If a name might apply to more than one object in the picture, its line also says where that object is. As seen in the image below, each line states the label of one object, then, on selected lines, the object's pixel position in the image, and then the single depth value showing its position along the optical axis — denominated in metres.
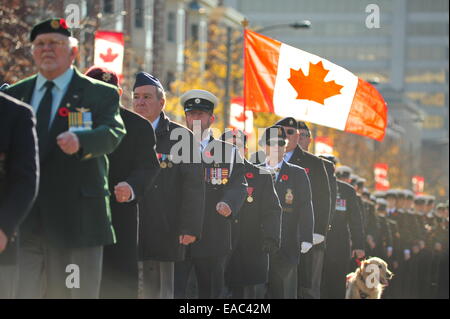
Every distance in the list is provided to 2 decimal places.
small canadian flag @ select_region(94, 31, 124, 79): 21.70
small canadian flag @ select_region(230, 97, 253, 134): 27.67
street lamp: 30.99
